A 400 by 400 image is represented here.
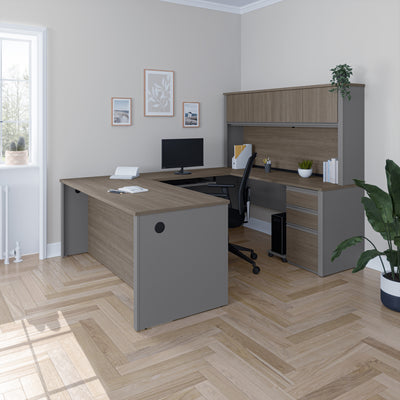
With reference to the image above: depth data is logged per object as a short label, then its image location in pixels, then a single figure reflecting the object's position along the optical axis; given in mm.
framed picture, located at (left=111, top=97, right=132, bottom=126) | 4652
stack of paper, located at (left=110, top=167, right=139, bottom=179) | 4383
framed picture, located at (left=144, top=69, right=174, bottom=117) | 4840
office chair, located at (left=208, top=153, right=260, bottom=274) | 3936
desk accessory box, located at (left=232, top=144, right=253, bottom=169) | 5211
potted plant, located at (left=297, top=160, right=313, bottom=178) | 4389
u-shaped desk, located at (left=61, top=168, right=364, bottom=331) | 2873
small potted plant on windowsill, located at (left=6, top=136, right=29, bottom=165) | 4281
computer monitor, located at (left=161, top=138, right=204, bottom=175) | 4704
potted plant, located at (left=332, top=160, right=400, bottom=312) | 3043
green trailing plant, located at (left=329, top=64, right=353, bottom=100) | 3773
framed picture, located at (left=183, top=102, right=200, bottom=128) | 5160
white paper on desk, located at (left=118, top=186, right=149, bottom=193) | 3535
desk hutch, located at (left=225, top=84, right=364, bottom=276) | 3855
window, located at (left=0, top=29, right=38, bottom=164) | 4262
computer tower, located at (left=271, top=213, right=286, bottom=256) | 4285
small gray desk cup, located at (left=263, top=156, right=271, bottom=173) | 4871
